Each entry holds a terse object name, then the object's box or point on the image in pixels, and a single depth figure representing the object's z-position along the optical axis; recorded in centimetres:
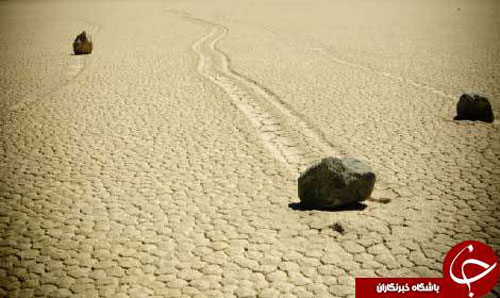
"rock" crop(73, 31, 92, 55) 1645
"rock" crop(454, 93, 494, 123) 799
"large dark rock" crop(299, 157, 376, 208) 511
